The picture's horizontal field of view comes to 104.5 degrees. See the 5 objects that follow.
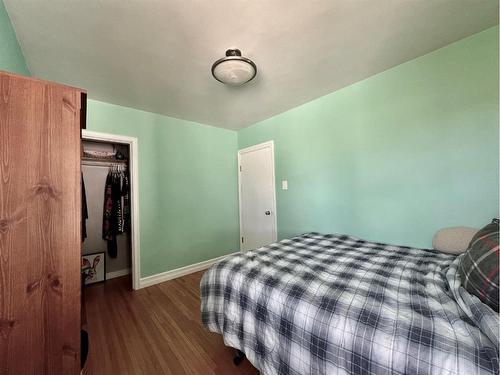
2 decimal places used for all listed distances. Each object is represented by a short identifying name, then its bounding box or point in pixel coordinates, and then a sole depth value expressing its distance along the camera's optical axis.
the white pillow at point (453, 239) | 1.41
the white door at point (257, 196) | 3.06
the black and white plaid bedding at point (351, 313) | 0.73
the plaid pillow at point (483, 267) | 0.80
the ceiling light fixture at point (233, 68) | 1.48
